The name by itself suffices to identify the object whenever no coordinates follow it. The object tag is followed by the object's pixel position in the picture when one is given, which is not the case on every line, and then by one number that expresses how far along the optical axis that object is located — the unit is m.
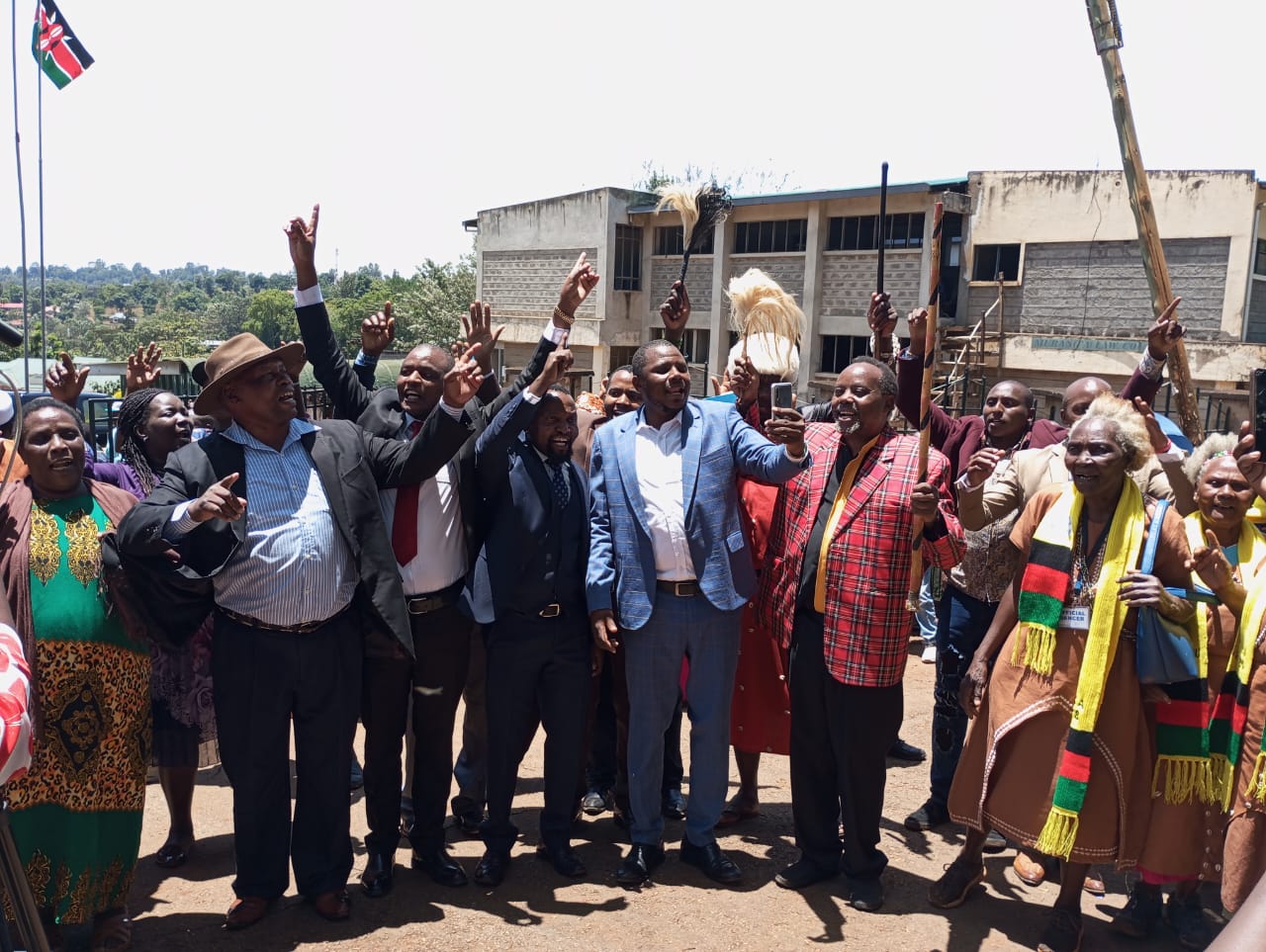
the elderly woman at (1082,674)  3.73
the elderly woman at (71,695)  3.63
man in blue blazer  4.32
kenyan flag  17.88
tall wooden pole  6.21
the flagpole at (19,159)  18.58
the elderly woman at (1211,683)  3.77
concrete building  18.34
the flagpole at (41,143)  18.46
